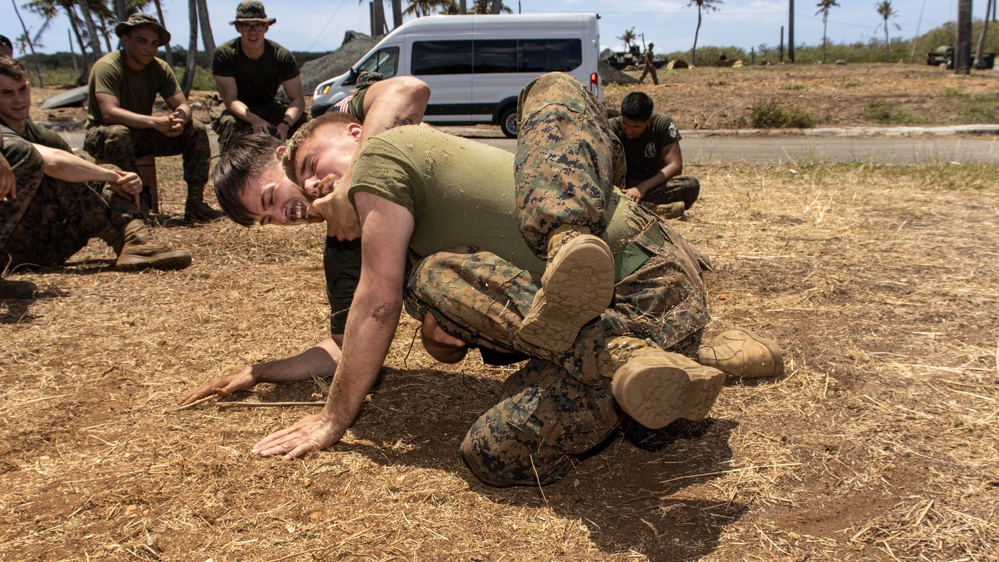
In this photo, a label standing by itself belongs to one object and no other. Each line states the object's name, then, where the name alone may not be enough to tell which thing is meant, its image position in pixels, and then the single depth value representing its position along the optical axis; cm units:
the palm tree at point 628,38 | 4603
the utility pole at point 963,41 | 2142
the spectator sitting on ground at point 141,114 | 564
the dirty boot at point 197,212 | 593
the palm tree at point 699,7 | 4808
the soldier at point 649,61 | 2425
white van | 1521
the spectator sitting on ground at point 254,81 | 619
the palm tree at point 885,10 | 6100
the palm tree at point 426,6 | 4094
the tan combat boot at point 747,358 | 284
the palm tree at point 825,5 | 6548
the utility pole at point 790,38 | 4253
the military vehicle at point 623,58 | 3612
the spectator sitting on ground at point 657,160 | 599
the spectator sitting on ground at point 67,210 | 411
